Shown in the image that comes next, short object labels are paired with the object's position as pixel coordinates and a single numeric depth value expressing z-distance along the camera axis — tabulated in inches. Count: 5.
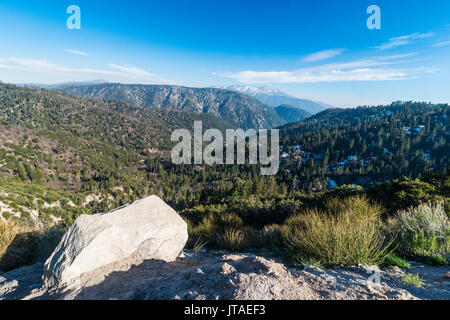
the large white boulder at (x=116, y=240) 132.8
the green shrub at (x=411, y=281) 110.8
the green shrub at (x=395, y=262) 142.3
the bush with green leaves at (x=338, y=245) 140.9
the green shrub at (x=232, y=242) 231.6
